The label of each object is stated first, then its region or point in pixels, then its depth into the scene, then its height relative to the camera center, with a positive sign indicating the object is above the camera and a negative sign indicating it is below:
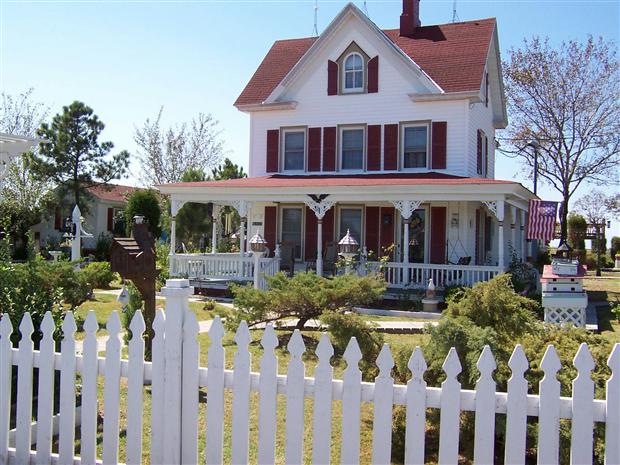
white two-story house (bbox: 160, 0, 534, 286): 17.83 +3.07
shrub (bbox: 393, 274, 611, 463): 4.96 -0.86
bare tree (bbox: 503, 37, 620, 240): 32.81 +7.42
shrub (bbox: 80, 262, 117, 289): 13.45 -0.84
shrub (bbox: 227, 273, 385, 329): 9.37 -0.83
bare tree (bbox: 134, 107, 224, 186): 37.66 +5.12
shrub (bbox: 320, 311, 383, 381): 7.01 -1.05
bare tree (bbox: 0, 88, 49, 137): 39.28 +7.23
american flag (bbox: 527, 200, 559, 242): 16.22 +0.75
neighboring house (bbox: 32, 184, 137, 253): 37.09 +1.22
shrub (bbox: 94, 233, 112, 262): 32.33 -0.55
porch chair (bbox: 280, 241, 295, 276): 18.59 -0.44
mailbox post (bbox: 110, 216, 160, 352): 6.89 -0.27
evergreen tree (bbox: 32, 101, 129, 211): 35.16 +4.76
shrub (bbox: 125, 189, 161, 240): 31.12 +1.61
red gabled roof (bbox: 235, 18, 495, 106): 19.17 +6.25
